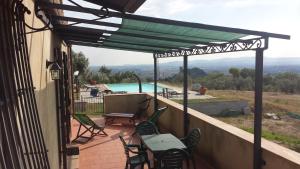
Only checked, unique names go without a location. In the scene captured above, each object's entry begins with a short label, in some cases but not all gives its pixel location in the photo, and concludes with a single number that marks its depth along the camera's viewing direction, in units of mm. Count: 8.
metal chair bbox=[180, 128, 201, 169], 4125
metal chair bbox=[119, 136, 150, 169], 3891
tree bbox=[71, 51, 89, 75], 21321
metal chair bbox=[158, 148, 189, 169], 3704
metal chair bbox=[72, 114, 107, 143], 6243
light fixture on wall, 3227
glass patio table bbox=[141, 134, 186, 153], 3936
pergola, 2502
